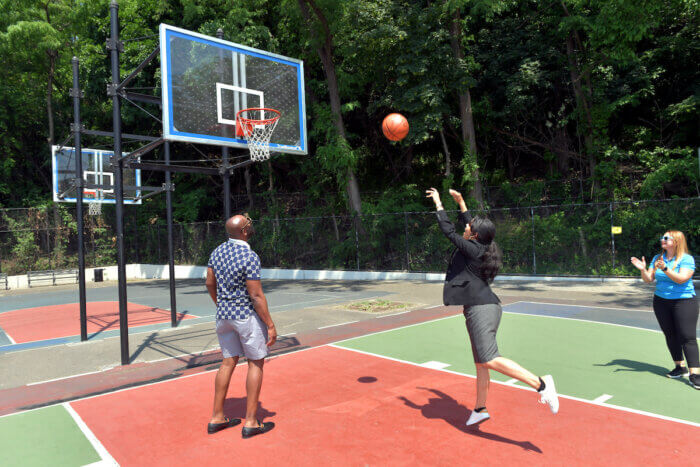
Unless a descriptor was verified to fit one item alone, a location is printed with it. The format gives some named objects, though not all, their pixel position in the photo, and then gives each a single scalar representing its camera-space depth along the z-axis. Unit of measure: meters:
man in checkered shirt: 4.43
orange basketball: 8.89
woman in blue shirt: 5.41
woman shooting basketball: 4.25
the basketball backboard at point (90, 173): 17.22
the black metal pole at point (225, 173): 8.62
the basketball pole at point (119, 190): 7.52
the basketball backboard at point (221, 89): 7.57
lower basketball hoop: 17.32
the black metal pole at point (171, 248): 10.36
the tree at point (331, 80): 20.34
